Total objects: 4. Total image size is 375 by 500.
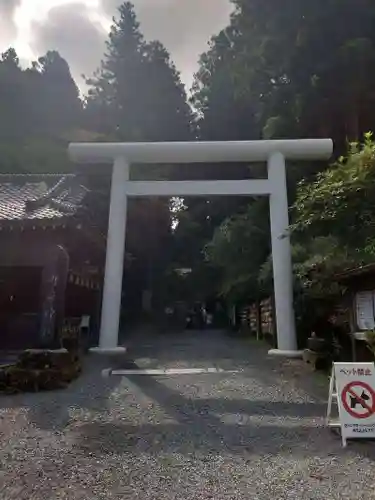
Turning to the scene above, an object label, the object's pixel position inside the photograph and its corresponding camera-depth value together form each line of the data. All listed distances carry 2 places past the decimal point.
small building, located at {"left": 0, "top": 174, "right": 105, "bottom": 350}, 8.67
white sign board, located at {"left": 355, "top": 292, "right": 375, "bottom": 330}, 6.32
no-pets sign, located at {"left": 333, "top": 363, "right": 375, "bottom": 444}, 4.03
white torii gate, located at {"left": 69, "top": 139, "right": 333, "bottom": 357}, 10.39
